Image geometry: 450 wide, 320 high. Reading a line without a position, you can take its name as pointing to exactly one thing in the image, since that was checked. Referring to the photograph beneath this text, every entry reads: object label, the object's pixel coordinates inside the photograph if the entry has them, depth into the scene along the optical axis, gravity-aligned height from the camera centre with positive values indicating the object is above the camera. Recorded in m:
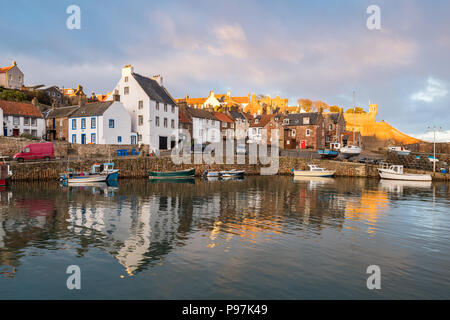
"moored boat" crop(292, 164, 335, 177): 60.53 -3.52
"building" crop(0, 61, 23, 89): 92.75 +22.60
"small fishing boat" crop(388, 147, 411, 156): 66.56 +0.66
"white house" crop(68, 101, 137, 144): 56.88 +5.22
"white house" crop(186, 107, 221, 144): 80.25 +7.31
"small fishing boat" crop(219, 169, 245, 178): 57.34 -3.62
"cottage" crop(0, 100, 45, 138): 59.03 +6.43
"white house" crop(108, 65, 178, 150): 61.50 +9.08
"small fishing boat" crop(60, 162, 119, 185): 42.75 -3.09
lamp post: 58.36 +3.09
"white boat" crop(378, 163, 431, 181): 54.50 -3.63
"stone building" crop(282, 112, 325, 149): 81.94 +6.11
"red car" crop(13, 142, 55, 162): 45.75 +0.09
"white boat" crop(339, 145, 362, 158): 67.06 +0.62
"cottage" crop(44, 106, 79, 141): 61.97 +5.99
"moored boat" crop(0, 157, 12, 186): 39.62 -2.64
